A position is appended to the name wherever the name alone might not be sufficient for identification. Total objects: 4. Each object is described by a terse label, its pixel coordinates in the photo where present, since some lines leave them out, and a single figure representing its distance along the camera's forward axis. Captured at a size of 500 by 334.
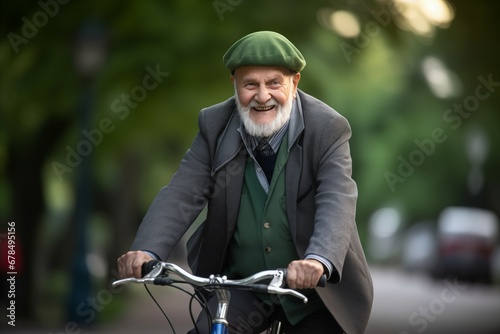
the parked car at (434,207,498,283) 54.72
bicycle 8.17
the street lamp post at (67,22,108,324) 30.15
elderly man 9.22
